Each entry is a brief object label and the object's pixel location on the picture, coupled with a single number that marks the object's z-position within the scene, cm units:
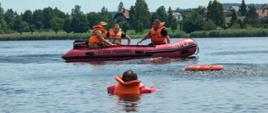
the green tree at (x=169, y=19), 14388
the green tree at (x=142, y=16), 13538
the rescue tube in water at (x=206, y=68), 2719
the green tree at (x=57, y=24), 14912
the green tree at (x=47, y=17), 16388
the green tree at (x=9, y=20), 14912
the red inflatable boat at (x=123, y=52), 3428
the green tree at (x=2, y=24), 14051
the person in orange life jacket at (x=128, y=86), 2044
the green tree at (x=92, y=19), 14427
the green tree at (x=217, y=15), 13300
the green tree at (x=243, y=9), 17812
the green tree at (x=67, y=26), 14025
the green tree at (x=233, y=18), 13538
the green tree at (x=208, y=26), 12125
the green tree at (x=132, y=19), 13786
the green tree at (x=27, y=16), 16150
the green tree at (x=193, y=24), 12125
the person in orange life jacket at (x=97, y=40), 3453
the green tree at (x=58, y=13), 17831
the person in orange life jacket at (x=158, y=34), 3506
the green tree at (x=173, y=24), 13542
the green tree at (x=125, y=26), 12735
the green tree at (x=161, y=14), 14650
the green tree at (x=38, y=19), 16088
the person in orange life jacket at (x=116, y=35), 3584
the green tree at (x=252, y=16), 13488
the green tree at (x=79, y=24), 13775
